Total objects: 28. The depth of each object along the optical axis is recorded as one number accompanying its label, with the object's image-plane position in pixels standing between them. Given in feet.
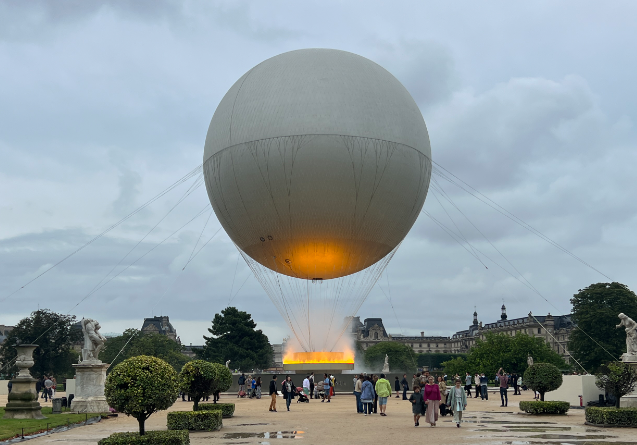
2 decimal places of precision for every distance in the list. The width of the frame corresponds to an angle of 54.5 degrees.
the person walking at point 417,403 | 67.56
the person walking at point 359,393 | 85.80
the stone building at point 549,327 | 564.71
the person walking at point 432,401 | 66.95
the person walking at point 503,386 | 102.32
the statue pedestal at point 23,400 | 79.56
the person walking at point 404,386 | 126.00
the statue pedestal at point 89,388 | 90.38
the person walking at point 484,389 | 125.70
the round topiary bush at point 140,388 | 43.83
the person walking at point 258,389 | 133.90
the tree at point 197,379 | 66.49
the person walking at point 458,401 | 67.05
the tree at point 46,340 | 253.44
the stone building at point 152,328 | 638.53
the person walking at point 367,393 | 81.55
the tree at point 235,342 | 294.25
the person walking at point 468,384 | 123.19
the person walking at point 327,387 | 115.03
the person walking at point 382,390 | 80.07
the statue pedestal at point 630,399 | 78.79
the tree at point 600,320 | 222.69
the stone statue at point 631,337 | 83.15
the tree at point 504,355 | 297.12
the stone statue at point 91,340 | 94.17
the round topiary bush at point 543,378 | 77.62
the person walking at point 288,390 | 92.54
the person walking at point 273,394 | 90.77
